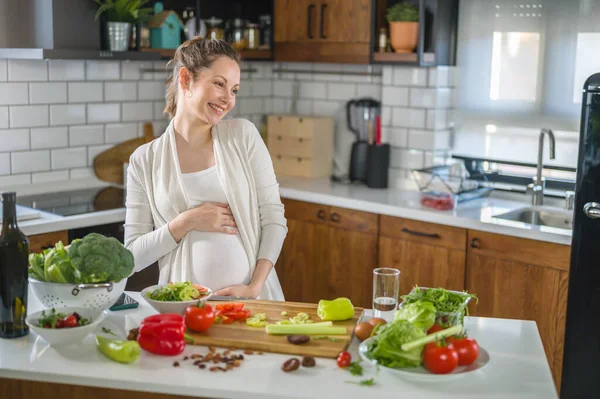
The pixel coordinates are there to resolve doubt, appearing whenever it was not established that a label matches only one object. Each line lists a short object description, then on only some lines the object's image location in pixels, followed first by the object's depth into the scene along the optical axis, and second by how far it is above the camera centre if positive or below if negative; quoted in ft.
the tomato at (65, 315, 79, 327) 6.30 -1.98
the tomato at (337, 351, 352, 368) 6.07 -2.16
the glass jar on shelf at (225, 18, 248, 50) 15.16 +0.91
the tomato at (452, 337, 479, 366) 5.87 -2.00
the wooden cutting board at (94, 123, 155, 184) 14.39 -1.56
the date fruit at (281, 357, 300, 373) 5.96 -2.17
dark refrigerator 10.12 -2.29
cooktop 12.10 -2.05
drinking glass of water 6.96 -1.89
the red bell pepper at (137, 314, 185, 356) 6.21 -2.07
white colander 6.56 -1.85
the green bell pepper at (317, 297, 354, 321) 7.00 -2.05
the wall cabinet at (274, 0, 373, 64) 14.16 +0.95
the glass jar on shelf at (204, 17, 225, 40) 14.87 +0.96
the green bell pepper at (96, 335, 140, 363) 6.06 -2.13
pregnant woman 8.55 -1.29
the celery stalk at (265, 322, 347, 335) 6.61 -2.10
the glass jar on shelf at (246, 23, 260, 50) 15.42 +0.85
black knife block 14.53 -1.53
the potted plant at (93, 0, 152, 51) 12.60 +0.90
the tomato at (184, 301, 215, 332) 6.61 -2.03
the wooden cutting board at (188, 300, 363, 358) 6.34 -2.16
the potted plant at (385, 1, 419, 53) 13.64 +1.00
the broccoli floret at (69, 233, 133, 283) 6.54 -1.54
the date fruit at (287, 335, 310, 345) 6.45 -2.13
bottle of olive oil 6.31 -1.63
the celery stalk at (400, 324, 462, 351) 5.76 -1.89
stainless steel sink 12.60 -2.12
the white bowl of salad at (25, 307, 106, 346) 6.22 -2.01
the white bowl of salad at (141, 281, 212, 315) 6.96 -1.98
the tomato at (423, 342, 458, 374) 5.66 -1.99
